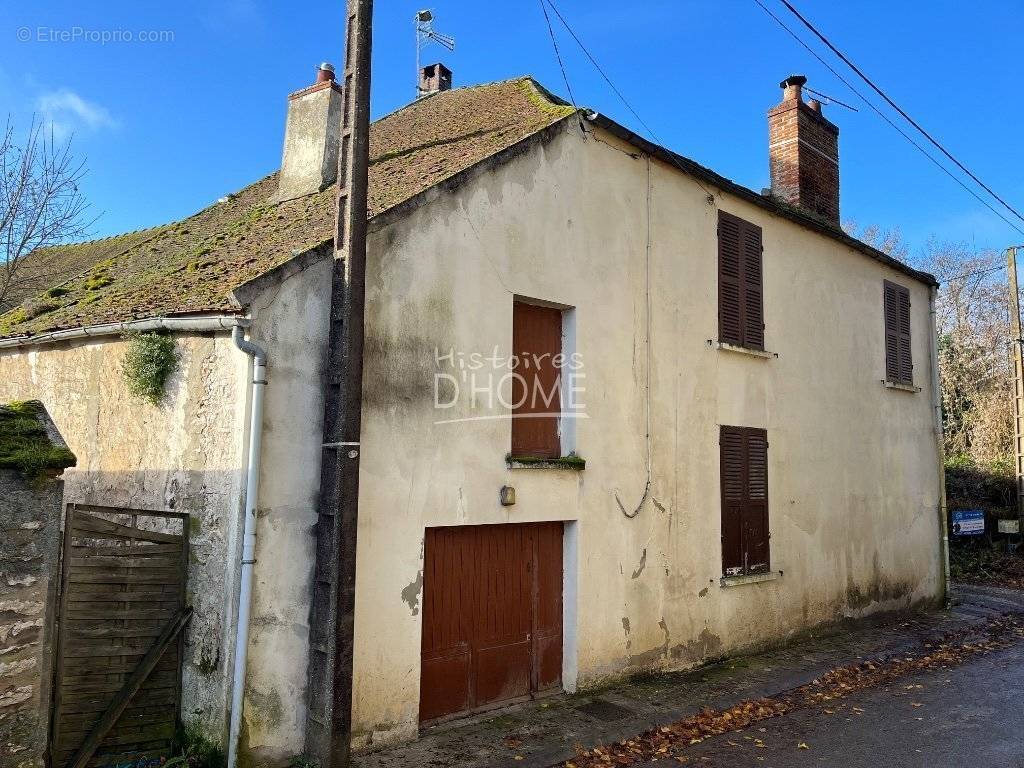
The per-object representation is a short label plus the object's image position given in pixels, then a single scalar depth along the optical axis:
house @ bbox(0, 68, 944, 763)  5.83
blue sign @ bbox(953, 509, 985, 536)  18.25
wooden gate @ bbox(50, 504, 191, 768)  5.24
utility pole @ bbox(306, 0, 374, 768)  5.60
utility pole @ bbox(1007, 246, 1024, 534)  18.86
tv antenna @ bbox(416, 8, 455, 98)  13.13
